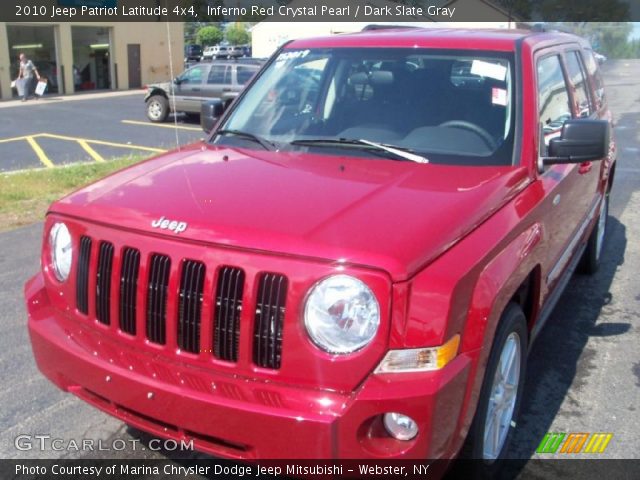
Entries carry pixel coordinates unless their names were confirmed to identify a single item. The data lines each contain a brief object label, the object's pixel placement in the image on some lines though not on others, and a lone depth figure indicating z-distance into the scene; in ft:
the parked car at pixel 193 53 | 136.62
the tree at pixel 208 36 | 197.67
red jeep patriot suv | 7.79
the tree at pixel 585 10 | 87.25
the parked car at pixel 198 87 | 58.08
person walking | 82.79
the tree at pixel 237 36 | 222.69
